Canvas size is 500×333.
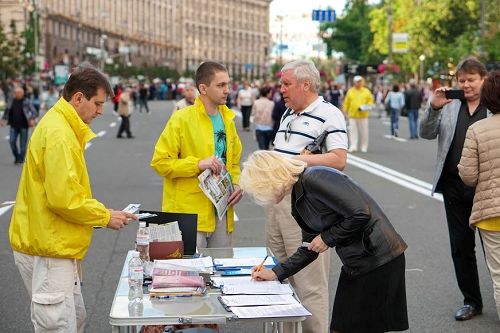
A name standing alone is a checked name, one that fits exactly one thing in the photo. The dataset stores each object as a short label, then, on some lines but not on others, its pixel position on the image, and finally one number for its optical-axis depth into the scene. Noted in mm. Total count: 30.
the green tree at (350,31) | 107500
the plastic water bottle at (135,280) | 5141
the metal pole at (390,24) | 64125
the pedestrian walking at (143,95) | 59906
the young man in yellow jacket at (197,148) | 6887
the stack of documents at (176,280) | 5168
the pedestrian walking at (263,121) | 24078
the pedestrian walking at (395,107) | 33219
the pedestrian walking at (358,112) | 25969
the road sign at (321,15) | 46803
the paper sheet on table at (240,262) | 5918
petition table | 4699
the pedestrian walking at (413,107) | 32500
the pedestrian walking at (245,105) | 37469
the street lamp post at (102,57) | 103100
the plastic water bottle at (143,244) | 5750
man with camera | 7586
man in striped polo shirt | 6277
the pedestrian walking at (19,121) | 23438
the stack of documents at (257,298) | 4844
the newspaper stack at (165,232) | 6020
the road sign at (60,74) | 74938
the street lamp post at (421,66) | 67250
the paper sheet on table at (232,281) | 5414
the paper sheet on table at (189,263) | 5488
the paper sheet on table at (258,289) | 5196
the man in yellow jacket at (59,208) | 5188
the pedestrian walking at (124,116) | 32781
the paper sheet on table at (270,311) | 4793
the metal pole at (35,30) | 72812
